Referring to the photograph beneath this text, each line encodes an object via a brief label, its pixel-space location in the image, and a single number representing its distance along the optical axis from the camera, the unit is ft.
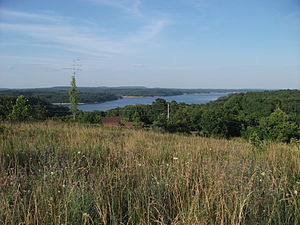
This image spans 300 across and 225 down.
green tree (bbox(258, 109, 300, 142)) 114.42
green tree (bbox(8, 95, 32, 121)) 62.59
